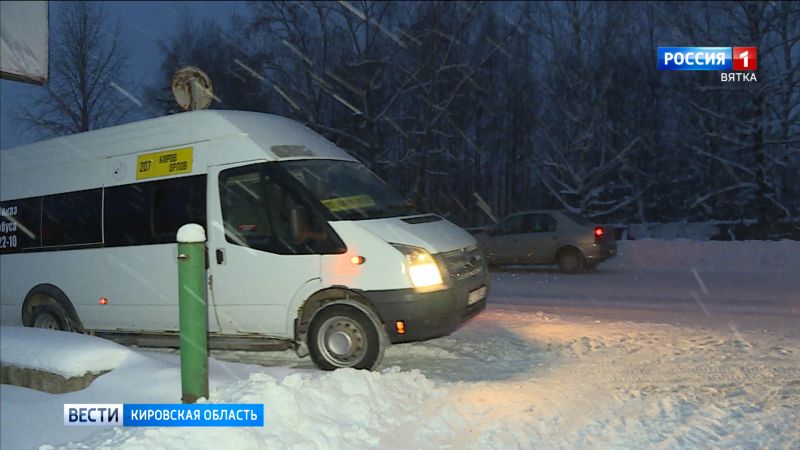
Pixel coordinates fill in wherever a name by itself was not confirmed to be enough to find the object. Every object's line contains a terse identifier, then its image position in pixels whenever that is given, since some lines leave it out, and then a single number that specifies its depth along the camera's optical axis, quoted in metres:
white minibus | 5.89
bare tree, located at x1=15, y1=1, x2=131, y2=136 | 15.02
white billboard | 3.65
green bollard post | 4.48
